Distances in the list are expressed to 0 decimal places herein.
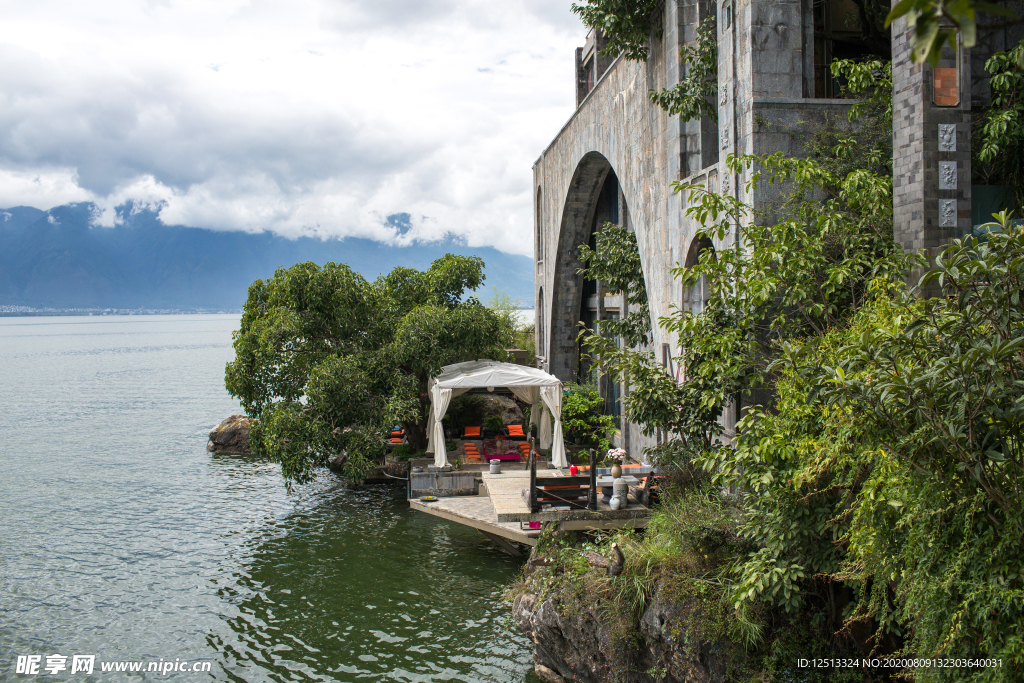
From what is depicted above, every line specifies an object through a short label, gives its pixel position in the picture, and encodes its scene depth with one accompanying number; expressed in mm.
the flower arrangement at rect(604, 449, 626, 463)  13820
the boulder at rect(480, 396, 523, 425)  24853
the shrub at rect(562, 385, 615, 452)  21500
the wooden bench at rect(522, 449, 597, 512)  11359
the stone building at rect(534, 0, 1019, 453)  9047
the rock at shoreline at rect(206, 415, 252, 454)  28312
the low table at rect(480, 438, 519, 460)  18453
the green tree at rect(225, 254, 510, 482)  17656
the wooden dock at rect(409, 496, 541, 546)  11670
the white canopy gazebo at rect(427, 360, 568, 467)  16875
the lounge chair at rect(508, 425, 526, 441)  21188
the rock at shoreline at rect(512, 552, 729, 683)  8109
